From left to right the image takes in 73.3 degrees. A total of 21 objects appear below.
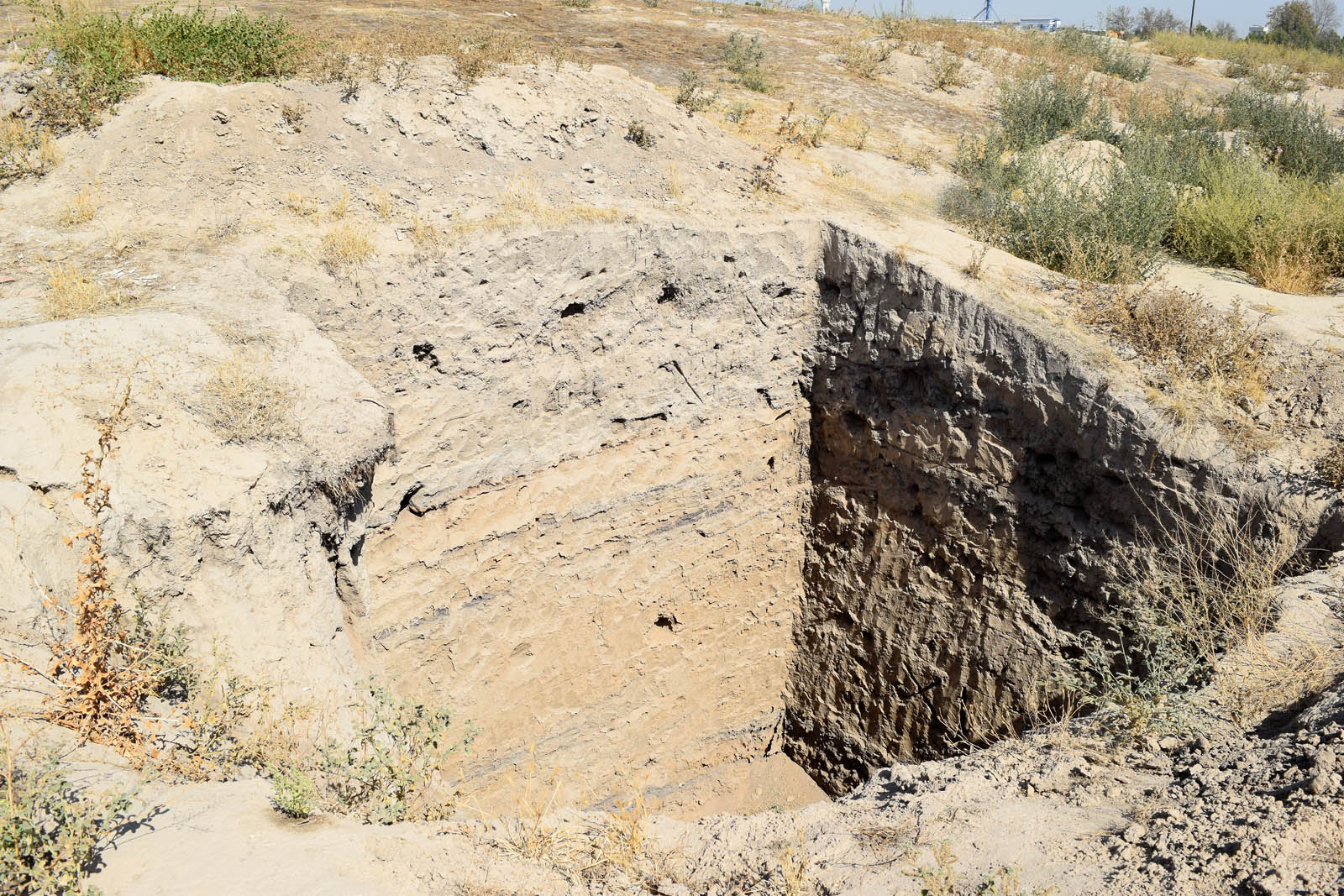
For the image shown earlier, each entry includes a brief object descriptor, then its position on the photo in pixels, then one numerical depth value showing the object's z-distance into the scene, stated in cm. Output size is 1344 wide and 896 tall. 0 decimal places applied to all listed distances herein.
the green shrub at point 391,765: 317
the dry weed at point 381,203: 578
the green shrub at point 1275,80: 1338
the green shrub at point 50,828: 239
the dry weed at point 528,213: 575
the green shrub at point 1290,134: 919
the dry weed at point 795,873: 303
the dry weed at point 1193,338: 551
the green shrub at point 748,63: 955
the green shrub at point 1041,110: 951
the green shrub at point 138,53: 627
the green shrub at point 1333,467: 489
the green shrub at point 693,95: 823
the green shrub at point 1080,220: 669
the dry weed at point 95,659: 300
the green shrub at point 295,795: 288
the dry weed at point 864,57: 1145
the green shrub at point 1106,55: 1315
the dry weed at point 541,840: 307
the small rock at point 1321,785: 287
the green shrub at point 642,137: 705
